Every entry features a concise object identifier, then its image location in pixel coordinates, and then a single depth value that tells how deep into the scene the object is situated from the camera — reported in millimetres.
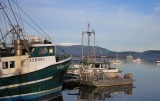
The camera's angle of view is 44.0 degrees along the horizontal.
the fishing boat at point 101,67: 30511
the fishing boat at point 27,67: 18430
